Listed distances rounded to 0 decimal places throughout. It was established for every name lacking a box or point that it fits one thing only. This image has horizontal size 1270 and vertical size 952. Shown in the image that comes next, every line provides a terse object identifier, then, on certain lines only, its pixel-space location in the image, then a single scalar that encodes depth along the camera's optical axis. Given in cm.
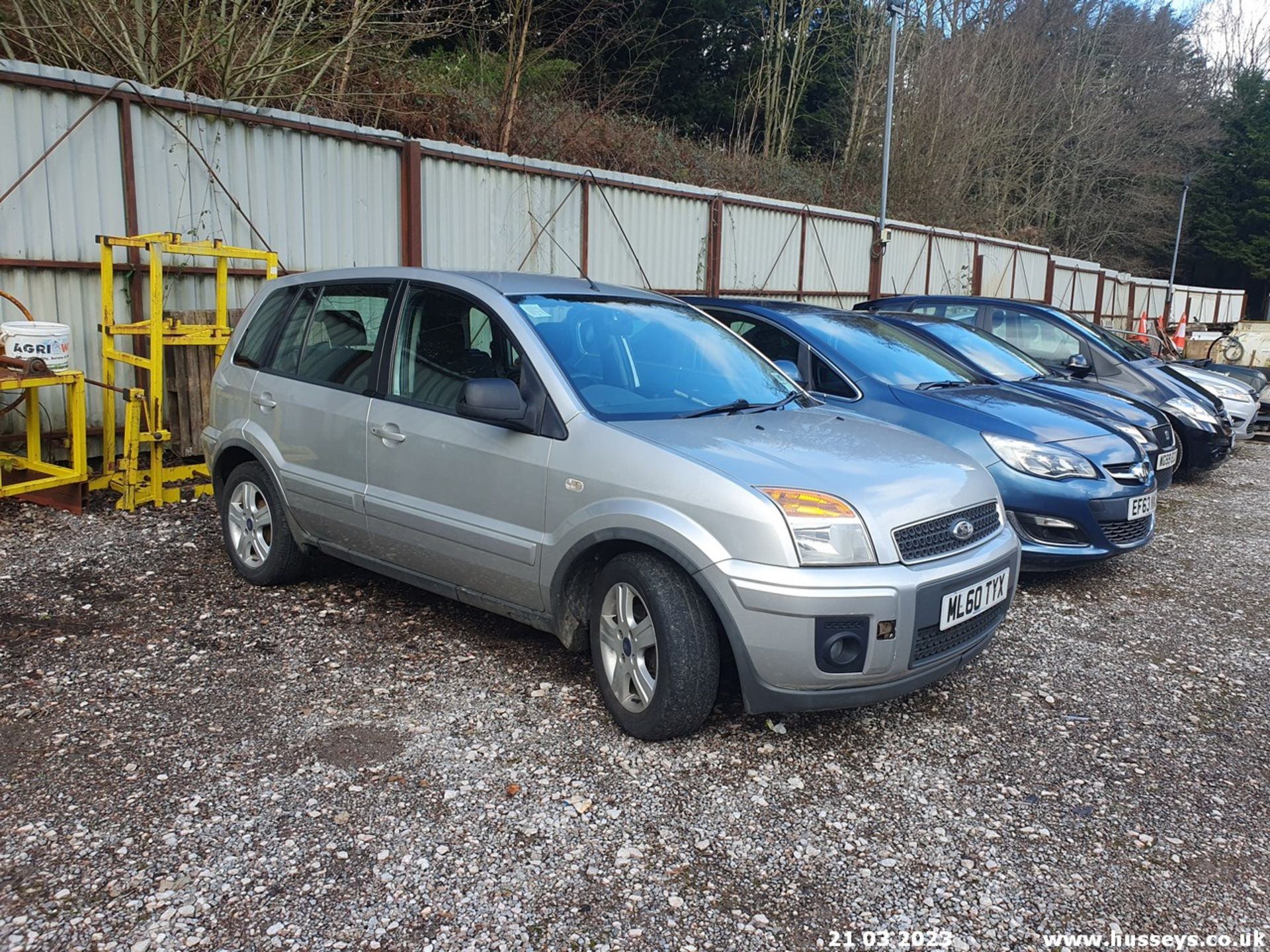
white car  1064
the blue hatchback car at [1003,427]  521
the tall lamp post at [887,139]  1488
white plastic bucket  567
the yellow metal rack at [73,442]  582
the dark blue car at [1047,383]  677
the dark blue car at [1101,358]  860
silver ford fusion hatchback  304
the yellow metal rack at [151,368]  604
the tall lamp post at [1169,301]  3032
